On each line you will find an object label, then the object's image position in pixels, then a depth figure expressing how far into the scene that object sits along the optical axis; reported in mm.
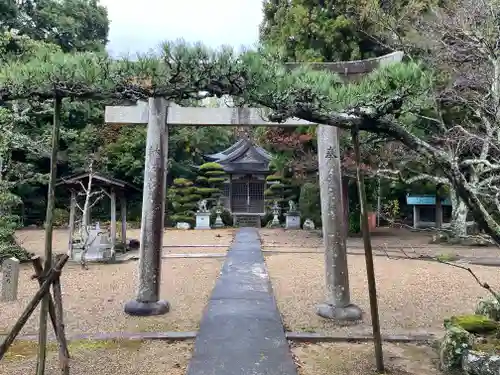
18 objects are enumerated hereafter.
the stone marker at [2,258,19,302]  6578
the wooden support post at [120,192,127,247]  13158
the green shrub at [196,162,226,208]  24469
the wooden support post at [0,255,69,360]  3166
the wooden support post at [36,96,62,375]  3207
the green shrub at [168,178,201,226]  22484
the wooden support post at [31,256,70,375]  3334
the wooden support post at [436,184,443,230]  18516
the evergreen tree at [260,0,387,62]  15680
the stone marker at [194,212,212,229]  22172
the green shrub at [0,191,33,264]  9594
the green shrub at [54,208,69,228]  22094
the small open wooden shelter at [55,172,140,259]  11242
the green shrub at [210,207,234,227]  23562
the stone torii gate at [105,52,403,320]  5676
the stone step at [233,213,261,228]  23609
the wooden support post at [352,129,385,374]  3828
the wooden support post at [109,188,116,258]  11229
